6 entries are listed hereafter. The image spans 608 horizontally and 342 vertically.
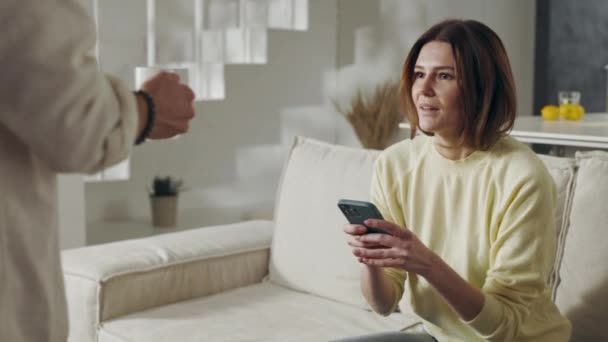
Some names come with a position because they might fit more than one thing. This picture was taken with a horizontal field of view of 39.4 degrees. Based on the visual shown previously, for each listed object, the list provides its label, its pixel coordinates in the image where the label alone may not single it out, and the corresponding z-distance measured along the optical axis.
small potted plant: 4.60
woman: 1.56
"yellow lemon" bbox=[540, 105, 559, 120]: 3.87
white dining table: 2.96
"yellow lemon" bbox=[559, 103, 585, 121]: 3.87
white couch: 1.98
